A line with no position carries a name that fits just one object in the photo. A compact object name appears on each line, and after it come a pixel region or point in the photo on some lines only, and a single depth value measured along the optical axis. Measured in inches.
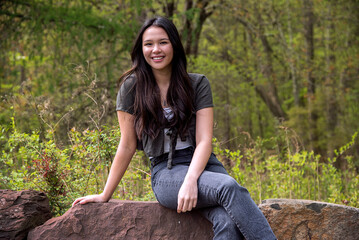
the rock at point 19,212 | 110.5
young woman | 102.2
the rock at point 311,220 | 119.9
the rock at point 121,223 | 107.3
